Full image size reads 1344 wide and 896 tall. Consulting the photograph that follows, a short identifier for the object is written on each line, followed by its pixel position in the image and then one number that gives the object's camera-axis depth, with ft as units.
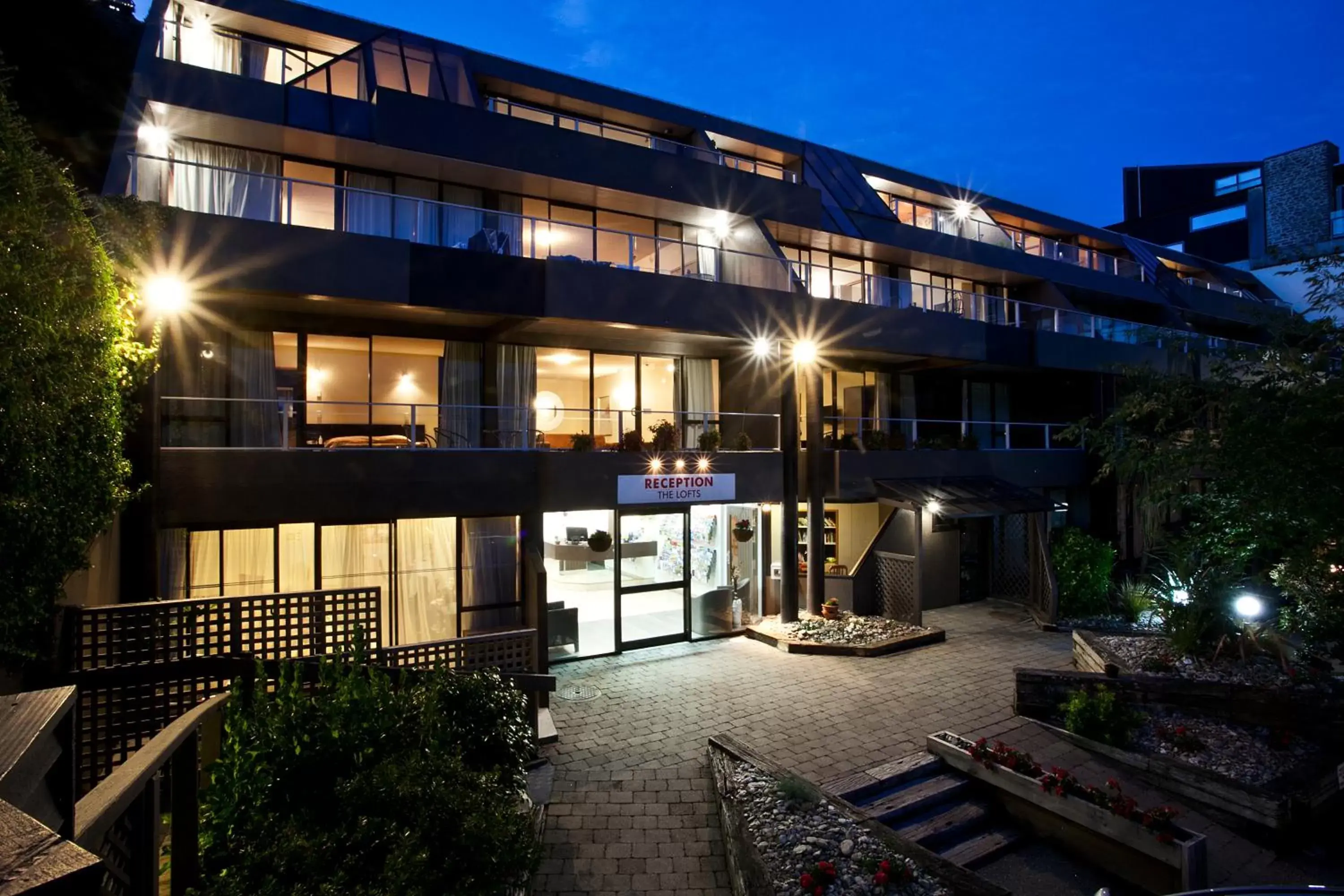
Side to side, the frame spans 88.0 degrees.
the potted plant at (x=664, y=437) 42.39
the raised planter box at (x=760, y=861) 18.75
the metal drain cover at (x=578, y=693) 34.68
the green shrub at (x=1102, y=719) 28.30
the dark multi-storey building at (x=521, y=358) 34.32
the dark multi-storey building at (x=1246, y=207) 99.96
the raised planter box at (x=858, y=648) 40.70
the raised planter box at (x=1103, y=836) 20.22
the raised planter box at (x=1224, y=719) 23.86
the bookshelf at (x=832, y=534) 55.42
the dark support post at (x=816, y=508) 46.98
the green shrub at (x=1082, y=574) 50.62
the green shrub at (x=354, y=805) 13.37
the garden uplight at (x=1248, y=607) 35.27
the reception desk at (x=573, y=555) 42.24
